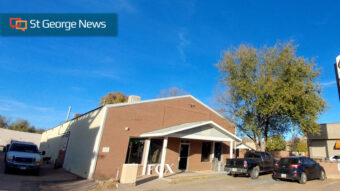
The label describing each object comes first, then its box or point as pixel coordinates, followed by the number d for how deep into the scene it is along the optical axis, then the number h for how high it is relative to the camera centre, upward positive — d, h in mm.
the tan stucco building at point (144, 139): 13070 +446
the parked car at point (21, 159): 12000 -1578
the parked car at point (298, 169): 11789 -506
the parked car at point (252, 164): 13406 -554
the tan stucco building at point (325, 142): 23953 +2511
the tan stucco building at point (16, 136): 43344 -1042
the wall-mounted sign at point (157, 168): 14372 -1518
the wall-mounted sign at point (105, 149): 12862 -546
